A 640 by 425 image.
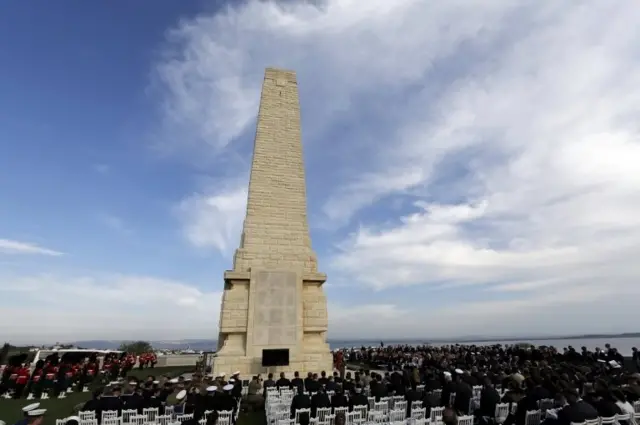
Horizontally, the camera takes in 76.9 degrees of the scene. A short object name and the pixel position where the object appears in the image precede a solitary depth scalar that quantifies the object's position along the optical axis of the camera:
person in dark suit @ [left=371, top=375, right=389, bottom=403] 9.27
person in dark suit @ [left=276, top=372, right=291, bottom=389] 10.56
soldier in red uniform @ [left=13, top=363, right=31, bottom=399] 13.90
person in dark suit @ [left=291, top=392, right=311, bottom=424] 8.07
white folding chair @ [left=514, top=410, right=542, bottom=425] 7.02
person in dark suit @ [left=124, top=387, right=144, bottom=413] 7.62
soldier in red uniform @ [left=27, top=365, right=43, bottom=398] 14.07
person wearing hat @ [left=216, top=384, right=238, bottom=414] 8.12
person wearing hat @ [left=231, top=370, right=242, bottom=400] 10.00
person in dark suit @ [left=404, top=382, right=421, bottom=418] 8.73
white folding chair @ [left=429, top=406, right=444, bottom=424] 7.56
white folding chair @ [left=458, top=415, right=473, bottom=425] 6.52
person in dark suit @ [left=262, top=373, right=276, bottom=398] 11.25
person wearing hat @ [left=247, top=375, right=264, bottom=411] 11.17
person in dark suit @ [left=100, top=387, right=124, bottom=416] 7.48
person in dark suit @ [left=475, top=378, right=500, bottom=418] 7.96
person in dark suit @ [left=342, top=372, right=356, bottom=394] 9.61
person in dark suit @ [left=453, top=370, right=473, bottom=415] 8.62
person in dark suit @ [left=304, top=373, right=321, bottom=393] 9.96
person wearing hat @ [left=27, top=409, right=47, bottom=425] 5.07
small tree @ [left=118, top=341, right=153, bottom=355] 37.09
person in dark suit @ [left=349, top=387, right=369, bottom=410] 7.98
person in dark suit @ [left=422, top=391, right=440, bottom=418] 8.12
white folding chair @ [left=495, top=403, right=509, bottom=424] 7.77
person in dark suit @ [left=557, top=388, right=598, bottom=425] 5.78
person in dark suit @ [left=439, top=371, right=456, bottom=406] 9.23
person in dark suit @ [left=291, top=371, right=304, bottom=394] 9.98
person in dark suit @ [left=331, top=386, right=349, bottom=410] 7.96
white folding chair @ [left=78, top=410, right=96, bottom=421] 6.88
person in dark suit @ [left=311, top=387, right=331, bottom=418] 7.96
